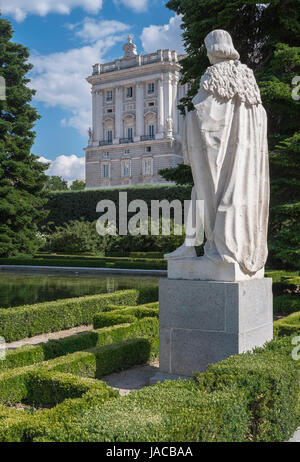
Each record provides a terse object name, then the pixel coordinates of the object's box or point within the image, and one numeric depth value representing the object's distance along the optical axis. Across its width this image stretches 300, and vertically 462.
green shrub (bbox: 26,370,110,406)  4.07
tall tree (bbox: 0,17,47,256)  23.55
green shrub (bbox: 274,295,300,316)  9.45
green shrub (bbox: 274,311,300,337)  6.42
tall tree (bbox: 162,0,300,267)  9.50
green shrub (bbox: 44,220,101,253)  27.45
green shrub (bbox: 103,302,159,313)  8.02
